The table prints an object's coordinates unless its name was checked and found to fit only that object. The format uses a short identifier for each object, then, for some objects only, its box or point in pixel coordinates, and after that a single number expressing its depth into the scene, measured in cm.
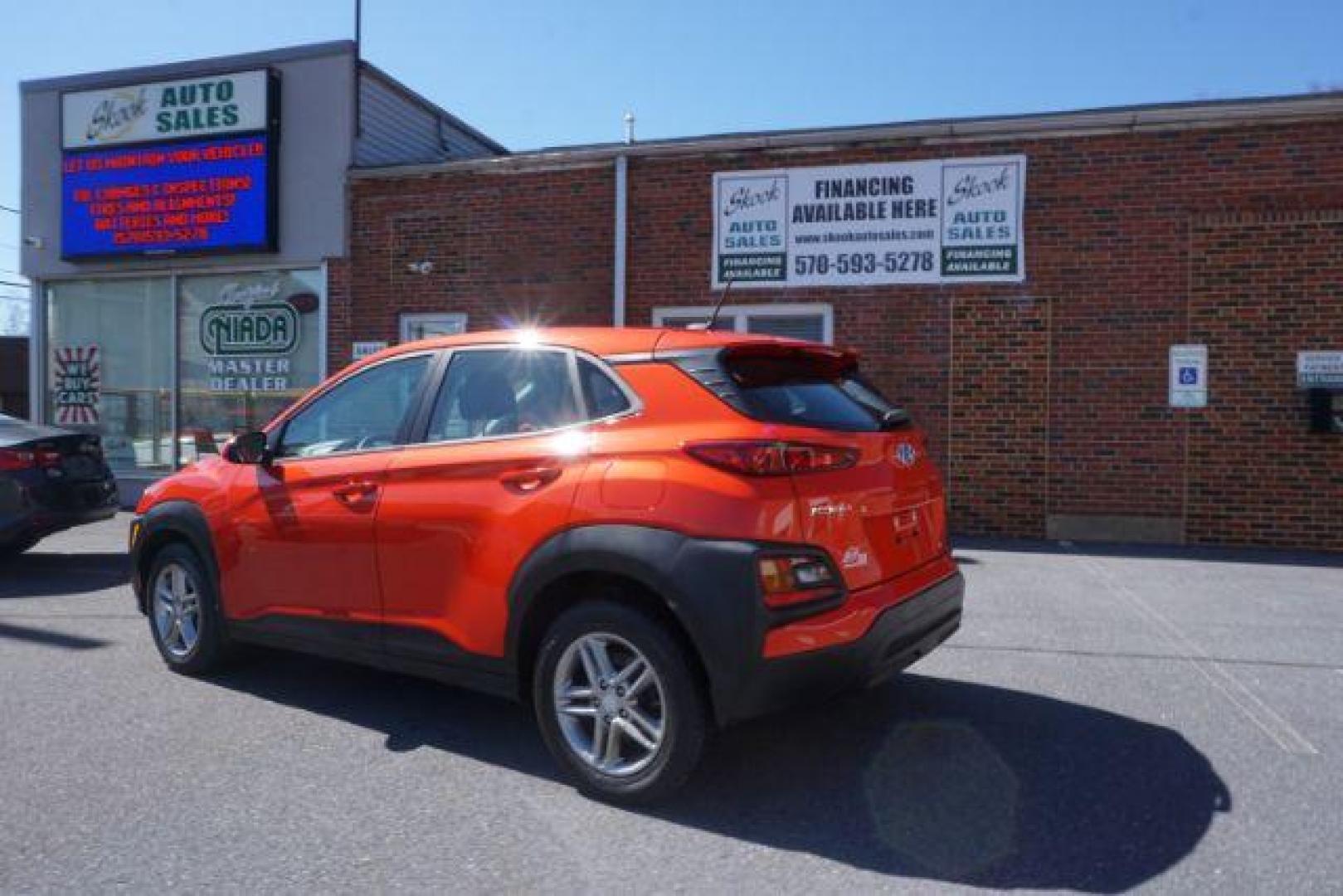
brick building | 939
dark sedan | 784
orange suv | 335
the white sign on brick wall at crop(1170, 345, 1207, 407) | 955
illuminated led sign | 1265
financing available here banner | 1006
